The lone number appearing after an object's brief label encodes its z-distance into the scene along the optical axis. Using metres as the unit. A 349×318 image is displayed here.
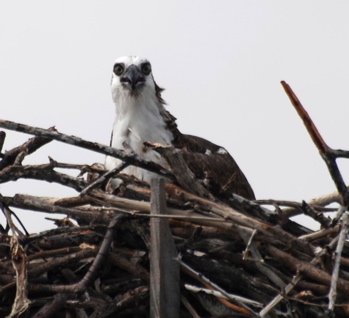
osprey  15.59
